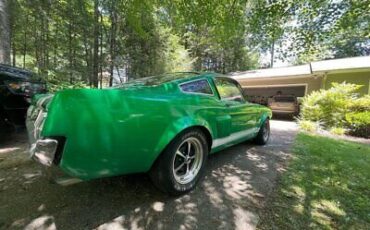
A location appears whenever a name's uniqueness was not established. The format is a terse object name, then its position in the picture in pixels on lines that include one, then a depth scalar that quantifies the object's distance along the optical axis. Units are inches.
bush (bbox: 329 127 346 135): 303.7
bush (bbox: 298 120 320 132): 314.0
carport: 622.5
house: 436.5
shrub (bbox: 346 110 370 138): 290.2
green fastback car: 66.2
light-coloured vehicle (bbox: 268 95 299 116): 459.8
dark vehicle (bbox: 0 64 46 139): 158.4
